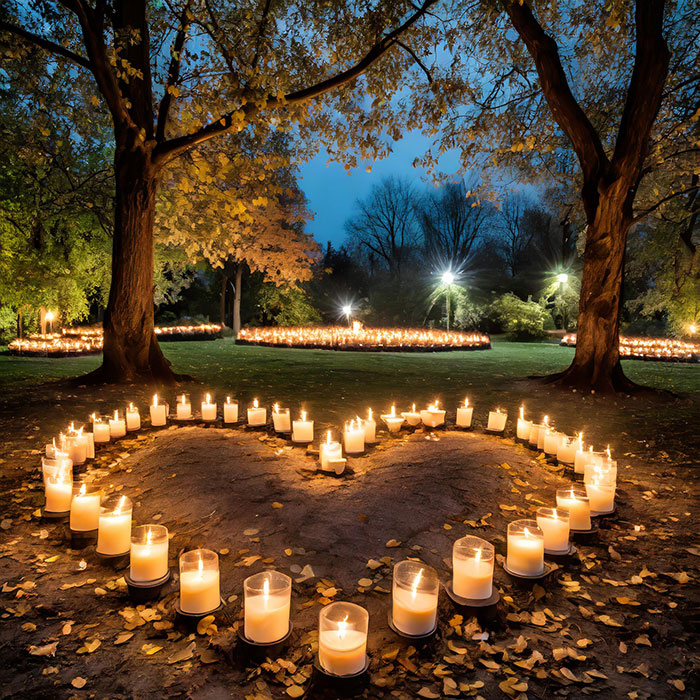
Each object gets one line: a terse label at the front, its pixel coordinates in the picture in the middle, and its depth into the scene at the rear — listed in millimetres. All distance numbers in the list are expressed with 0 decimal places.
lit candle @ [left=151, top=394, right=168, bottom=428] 5594
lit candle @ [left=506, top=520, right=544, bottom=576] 2682
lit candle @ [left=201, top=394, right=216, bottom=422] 5684
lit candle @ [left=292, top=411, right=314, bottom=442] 4930
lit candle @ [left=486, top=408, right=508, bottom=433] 5496
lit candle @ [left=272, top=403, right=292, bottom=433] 5246
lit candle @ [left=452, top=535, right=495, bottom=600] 2406
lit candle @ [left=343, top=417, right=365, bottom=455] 4672
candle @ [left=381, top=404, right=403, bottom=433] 5480
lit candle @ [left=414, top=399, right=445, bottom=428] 5629
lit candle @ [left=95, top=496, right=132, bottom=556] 2848
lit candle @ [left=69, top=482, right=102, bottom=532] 3076
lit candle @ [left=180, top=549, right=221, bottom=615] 2295
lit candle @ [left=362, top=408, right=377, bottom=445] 5004
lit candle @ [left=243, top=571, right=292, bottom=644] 2076
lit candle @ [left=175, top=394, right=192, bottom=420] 5812
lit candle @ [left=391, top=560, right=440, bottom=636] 2150
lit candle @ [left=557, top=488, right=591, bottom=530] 3230
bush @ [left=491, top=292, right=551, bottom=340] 26422
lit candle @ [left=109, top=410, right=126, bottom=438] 5188
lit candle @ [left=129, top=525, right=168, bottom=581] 2521
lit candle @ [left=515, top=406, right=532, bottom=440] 5327
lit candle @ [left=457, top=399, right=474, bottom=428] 5676
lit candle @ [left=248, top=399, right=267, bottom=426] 5508
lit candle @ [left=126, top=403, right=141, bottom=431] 5355
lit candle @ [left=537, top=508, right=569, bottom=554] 2914
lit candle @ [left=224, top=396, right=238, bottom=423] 5602
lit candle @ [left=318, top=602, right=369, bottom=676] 1886
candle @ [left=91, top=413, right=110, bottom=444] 4969
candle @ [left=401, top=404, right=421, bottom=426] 5680
